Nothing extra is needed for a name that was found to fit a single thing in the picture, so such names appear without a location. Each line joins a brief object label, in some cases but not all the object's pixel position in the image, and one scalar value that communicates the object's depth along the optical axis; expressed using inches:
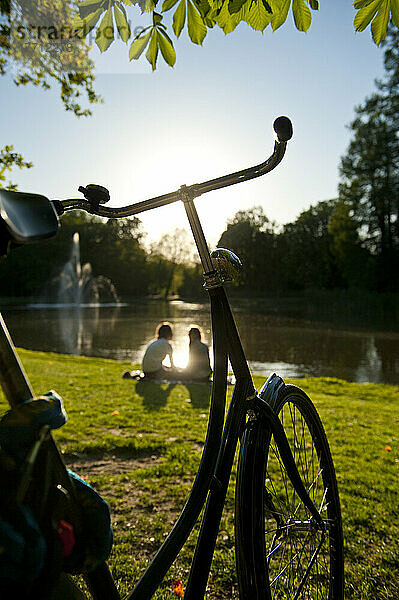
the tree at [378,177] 1390.3
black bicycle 53.2
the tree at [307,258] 1635.1
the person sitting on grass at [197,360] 318.7
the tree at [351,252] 1487.5
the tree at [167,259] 1657.2
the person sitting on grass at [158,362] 312.7
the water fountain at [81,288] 1526.8
